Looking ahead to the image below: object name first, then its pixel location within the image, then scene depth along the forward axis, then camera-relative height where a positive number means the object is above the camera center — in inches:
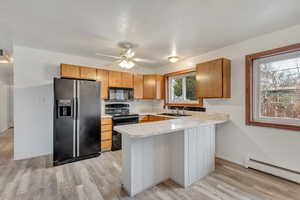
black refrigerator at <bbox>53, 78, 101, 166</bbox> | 110.7 -15.8
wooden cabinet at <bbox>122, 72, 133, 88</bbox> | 159.8 +24.3
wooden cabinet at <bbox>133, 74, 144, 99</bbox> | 169.3 +18.3
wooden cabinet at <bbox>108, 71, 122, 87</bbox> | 150.6 +24.2
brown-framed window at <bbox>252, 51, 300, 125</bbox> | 89.0 +8.0
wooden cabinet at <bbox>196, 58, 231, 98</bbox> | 110.7 +17.7
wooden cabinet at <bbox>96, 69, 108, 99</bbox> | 143.1 +21.7
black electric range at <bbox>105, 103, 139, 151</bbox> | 141.0 -17.0
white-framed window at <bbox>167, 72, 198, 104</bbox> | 153.3 +14.5
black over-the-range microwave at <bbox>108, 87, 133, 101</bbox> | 154.3 +8.0
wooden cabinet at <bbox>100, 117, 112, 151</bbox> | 134.1 -30.9
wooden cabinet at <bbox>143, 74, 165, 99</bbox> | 176.1 +17.2
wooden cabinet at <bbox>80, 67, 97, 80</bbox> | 133.9 +27.2
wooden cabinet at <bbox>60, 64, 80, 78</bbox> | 125.6 +27.3
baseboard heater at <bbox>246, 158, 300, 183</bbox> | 85.1 -44.9
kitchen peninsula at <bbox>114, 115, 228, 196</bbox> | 74.5 -31.1
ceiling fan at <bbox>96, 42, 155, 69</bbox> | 107.7 +37.3
